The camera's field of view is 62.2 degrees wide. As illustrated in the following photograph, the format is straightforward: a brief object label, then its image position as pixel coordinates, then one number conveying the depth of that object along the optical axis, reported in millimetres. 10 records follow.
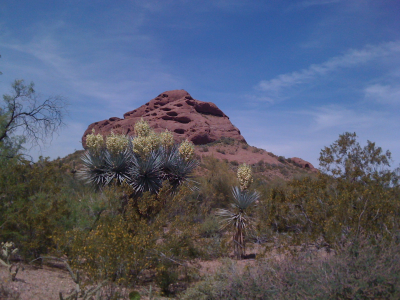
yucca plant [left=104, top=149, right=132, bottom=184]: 13703
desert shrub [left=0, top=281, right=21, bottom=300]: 5734
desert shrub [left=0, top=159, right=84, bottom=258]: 8281
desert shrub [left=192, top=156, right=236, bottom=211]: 20016
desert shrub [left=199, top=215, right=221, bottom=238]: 15992
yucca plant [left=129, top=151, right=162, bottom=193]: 13383
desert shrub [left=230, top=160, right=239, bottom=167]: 40856
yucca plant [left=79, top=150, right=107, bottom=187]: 13984
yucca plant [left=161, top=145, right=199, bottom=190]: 14156
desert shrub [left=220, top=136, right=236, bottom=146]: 53328
